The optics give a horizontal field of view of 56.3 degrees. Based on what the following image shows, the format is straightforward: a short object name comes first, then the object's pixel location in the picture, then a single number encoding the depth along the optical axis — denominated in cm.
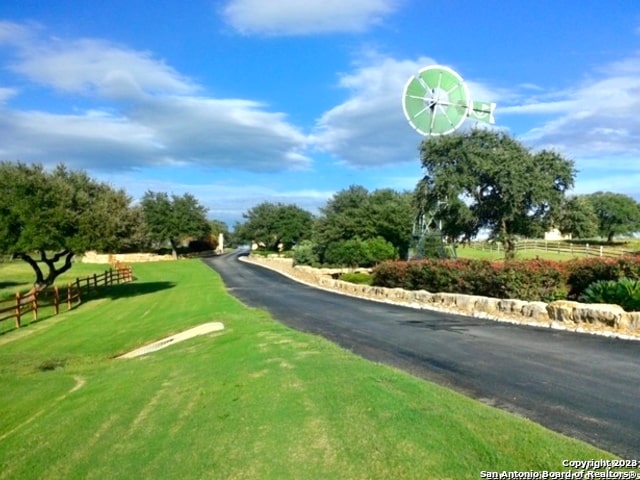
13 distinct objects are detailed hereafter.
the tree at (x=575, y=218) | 3756
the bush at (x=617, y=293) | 1466
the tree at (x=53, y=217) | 3059
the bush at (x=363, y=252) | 4622
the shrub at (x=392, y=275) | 2628
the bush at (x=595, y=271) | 1609
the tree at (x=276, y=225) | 9638
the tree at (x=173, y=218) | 8888
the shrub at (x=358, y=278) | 3282
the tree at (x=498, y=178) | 3591
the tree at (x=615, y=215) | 7850
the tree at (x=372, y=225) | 4888
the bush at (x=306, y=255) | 5424
